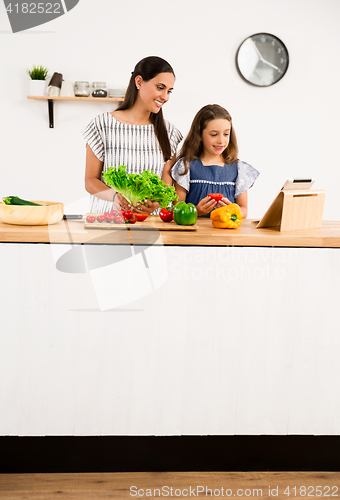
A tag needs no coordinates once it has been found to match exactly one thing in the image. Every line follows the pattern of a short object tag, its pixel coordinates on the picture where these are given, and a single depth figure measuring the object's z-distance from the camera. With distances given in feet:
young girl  7.27
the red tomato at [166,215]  5.62
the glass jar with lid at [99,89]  11.44
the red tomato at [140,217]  5.66
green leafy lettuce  5.57
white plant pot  11.38
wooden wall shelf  11.40
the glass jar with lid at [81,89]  11.48
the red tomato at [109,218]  5.24
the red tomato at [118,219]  5.25
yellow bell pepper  5.46
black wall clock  11.85
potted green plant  11.34
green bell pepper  5.32
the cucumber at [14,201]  5.27
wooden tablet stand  5.38
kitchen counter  5.05
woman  7.53
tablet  5.35
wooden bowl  5.15
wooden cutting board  5.10
